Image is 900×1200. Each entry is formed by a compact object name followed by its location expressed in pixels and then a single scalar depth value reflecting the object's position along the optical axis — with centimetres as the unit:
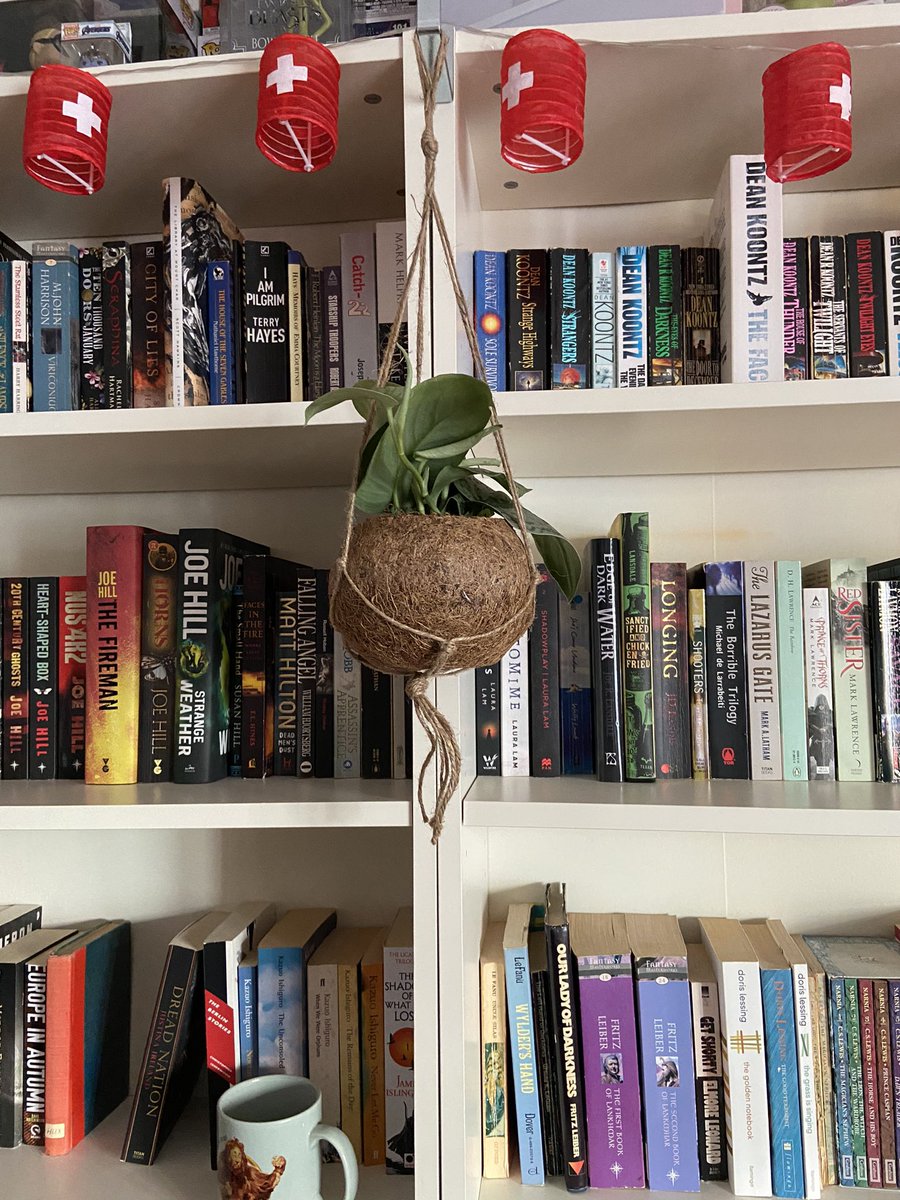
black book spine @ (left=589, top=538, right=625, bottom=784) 90
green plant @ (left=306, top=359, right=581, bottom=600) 60
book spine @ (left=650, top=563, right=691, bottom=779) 93
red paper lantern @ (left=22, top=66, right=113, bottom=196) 76
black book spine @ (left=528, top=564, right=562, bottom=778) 95
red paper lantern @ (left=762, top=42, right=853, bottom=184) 71
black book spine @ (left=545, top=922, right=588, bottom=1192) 88
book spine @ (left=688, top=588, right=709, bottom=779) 93
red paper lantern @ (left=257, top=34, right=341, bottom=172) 73
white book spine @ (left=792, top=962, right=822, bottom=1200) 86
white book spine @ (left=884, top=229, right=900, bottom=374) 91
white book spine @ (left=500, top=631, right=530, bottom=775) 95
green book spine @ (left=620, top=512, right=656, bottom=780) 90
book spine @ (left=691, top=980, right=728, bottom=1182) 90
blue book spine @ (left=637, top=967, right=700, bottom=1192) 88
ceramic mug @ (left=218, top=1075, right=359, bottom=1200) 80
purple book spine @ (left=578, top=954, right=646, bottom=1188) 89
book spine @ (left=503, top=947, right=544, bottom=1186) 89
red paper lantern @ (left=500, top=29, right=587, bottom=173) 71
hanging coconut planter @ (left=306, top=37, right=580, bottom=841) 57
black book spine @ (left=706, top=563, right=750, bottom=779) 93
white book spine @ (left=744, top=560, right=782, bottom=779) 92
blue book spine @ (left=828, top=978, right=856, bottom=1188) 89
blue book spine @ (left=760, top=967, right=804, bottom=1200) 86
